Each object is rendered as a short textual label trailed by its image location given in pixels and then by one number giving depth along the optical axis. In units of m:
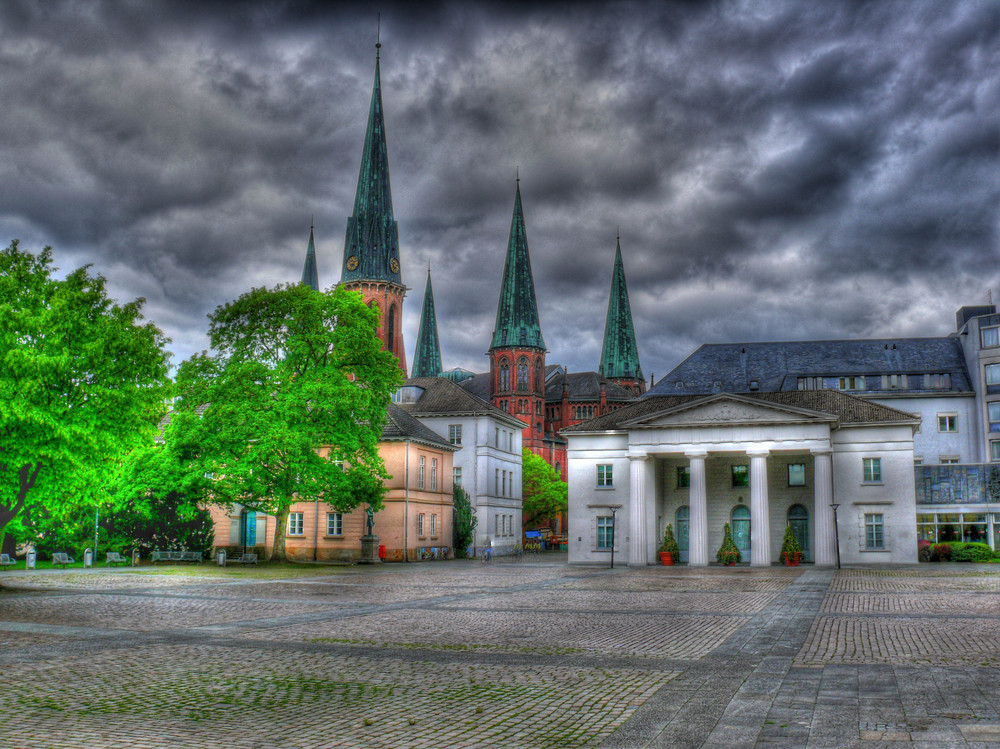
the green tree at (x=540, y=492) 94.00
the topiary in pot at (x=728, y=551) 49.41
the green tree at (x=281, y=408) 41.66
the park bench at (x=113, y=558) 43.38
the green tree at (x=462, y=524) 61.94
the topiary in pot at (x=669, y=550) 50.81
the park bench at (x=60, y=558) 41.23
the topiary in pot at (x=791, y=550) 48.44
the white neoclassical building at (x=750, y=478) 48.88
